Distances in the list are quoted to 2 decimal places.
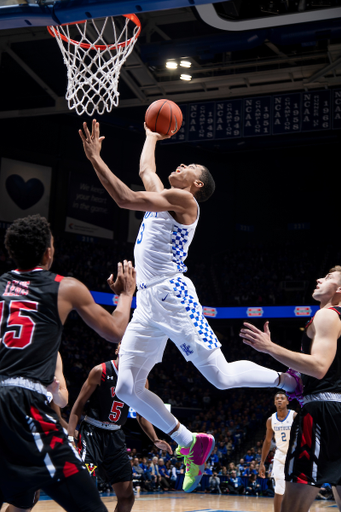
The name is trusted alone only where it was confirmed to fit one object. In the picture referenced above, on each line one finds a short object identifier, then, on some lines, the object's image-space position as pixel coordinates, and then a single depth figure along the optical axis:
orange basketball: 5.55
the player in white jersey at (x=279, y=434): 9.65
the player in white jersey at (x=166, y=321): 4.47
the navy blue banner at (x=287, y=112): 16.20
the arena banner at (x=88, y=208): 25.62
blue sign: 21.86
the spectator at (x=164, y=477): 17.12
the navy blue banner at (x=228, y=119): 16.83
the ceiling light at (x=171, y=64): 17.03
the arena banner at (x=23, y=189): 23.42
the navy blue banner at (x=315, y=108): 16.14
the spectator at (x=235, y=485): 17.75
